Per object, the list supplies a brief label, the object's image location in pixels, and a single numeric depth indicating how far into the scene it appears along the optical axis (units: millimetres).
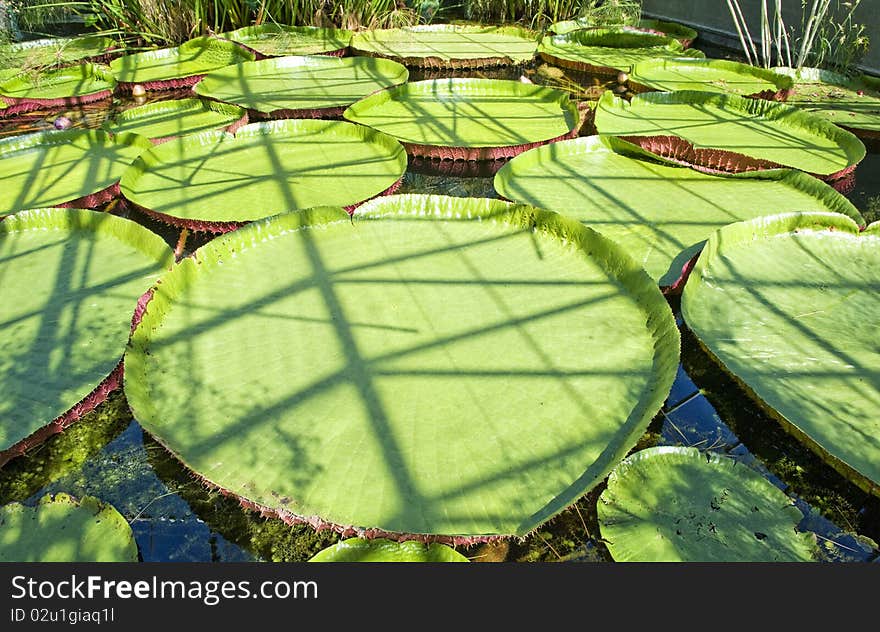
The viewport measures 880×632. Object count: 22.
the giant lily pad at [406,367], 1586
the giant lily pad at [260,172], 2977
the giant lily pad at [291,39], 5836
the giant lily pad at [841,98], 4066
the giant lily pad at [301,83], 4414
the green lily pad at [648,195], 2680
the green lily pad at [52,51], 5086
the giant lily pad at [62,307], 1859
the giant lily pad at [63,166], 3059
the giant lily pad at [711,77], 4676
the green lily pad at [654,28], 6345
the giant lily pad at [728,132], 3354
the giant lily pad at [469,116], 3652
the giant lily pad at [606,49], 5492
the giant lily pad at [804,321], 1737
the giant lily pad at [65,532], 1502
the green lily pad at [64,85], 4598
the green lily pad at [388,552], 1450
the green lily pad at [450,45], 5594
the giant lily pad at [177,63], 4988
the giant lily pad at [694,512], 1504
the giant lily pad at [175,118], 3924
